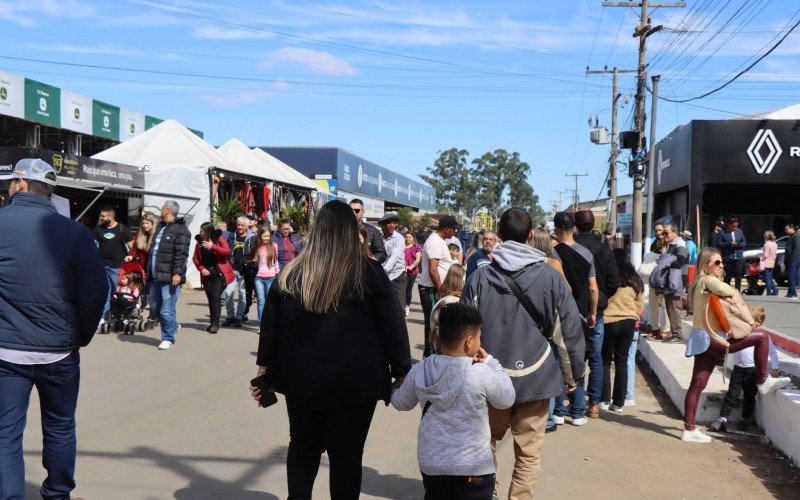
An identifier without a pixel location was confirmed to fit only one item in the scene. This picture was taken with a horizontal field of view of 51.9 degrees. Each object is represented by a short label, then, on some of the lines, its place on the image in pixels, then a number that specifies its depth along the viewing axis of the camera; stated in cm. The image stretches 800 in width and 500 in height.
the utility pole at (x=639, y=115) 2448
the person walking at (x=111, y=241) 1162
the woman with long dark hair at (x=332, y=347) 370
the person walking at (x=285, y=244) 1248
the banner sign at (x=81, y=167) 1344
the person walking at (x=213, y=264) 1213
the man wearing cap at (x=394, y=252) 1096
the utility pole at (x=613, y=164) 4097
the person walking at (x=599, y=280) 740
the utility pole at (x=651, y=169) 2615
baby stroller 1187
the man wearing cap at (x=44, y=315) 416
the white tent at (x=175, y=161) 1841
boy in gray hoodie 375
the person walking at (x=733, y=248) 1947
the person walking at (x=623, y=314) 772
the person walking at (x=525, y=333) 457
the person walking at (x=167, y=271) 1066
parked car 2388
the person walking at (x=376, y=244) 1026
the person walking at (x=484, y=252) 948
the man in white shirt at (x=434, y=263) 1016
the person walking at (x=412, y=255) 1523
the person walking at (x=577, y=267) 693
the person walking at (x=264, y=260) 1212
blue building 3819
